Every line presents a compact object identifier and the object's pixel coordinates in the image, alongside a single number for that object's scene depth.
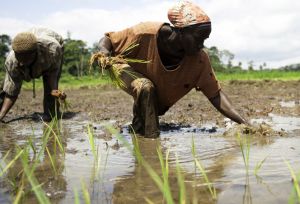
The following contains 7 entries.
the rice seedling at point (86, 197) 1.35
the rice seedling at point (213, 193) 1.80
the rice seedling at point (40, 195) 1.14
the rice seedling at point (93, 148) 2.17
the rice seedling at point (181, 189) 1.29
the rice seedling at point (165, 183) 1.21
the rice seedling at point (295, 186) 1.26
